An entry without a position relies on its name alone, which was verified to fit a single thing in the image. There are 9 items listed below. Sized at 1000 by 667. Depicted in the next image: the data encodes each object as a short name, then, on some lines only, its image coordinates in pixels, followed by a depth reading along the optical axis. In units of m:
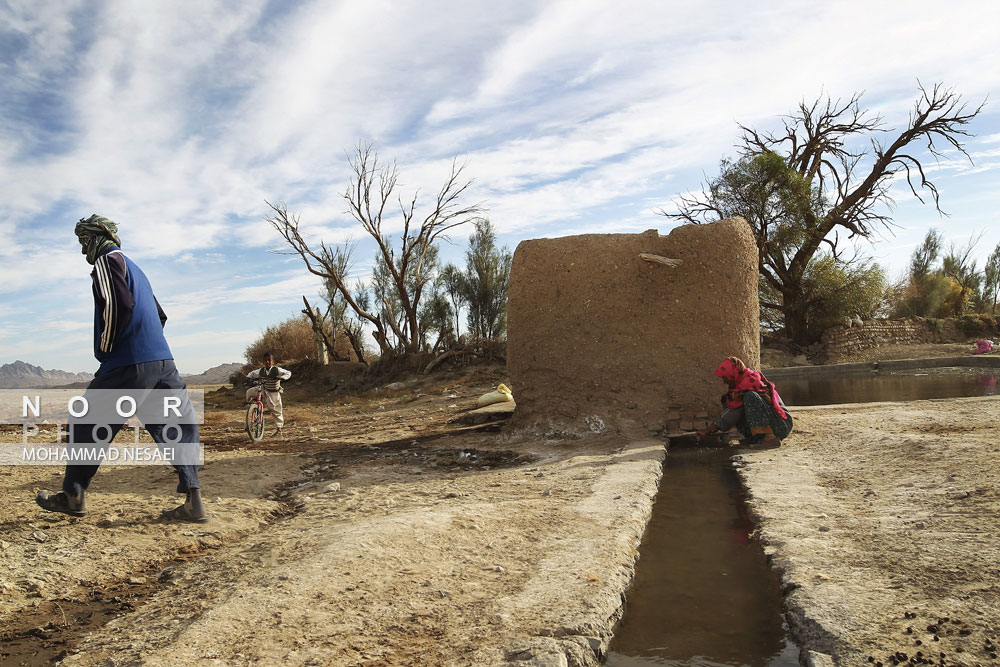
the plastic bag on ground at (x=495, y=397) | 10.40
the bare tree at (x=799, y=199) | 21.97
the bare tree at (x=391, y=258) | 20.00
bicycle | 8.52
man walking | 3.71
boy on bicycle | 8.62
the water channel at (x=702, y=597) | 2.59
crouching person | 6.61
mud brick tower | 7.18
